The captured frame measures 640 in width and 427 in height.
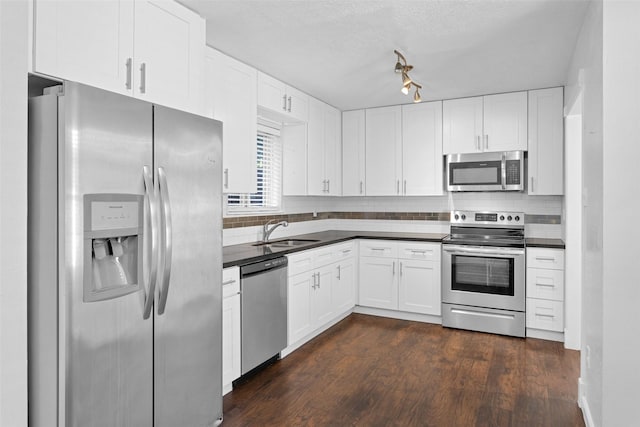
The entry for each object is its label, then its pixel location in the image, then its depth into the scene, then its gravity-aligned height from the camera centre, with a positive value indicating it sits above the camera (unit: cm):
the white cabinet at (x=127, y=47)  172 +79
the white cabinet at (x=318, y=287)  350 -72
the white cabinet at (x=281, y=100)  362 +105
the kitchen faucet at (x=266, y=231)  398 -19
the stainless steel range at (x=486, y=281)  402 -69
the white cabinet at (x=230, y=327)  265 -75
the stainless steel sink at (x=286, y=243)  377 -30
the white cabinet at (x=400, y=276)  442 -70
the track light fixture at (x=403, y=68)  318 +115
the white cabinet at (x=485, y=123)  431 +95
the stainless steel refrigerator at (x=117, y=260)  154 -20
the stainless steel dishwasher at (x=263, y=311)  288 -73
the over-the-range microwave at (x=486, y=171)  433 +44
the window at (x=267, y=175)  409 +38
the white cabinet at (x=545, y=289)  388 -72
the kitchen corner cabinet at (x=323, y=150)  454 +71
